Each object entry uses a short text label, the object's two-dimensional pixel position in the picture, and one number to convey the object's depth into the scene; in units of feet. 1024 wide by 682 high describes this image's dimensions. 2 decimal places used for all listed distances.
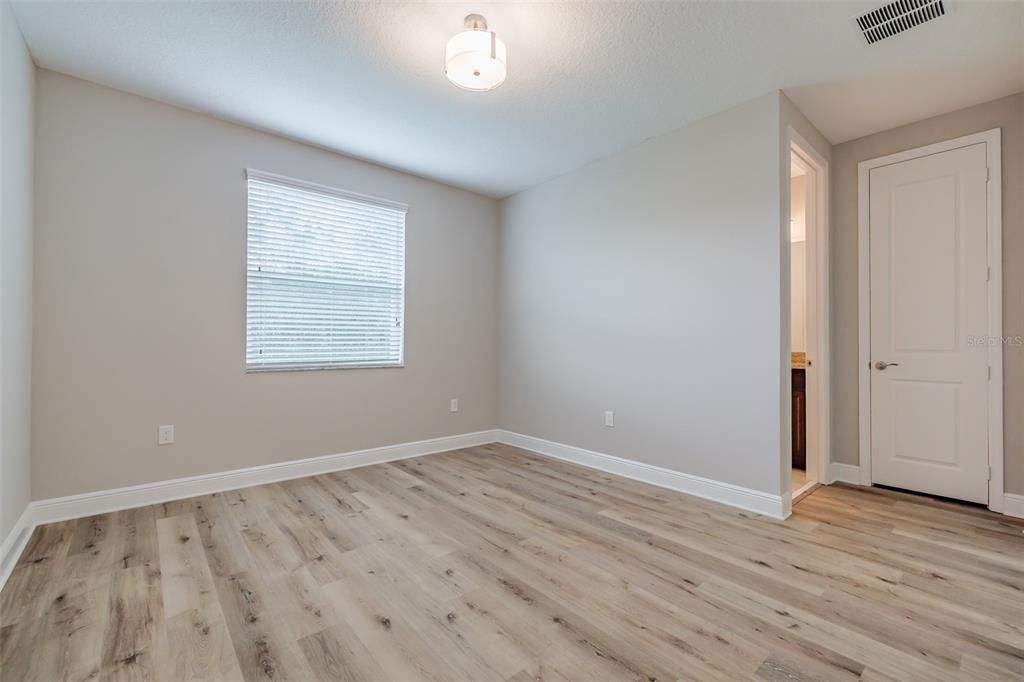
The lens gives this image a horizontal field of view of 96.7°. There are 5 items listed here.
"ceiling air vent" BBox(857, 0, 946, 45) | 6.89
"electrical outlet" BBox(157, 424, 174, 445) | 9.87
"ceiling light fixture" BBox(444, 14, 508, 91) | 6.87
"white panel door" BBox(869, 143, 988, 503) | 9.72
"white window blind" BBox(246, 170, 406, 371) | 11.31
